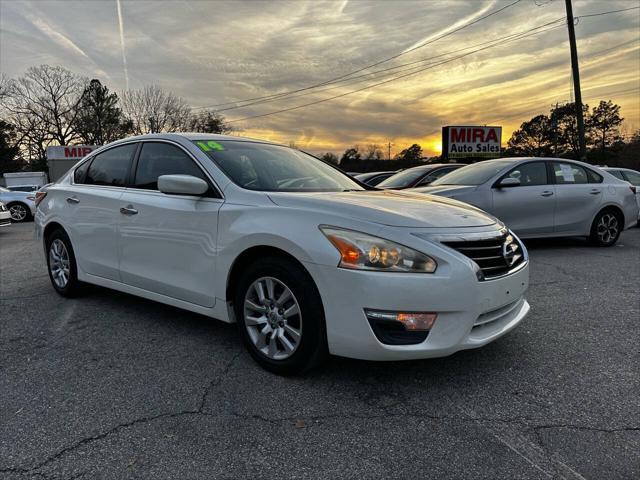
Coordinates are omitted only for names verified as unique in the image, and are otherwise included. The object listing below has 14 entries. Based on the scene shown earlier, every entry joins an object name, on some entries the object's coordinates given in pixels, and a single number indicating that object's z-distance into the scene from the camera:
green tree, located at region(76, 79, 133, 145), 51.44
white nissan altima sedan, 2.52
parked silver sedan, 7.32
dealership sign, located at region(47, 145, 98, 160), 27.99
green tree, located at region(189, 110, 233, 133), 53.94
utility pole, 17.36
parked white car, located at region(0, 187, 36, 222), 16.42
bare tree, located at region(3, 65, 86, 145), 50.36
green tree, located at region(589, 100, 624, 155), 66.75
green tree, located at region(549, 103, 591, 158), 65.75
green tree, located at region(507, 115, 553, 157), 72.19
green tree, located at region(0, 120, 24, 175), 49.16
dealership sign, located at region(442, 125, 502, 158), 22.95
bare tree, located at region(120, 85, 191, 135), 51.53
